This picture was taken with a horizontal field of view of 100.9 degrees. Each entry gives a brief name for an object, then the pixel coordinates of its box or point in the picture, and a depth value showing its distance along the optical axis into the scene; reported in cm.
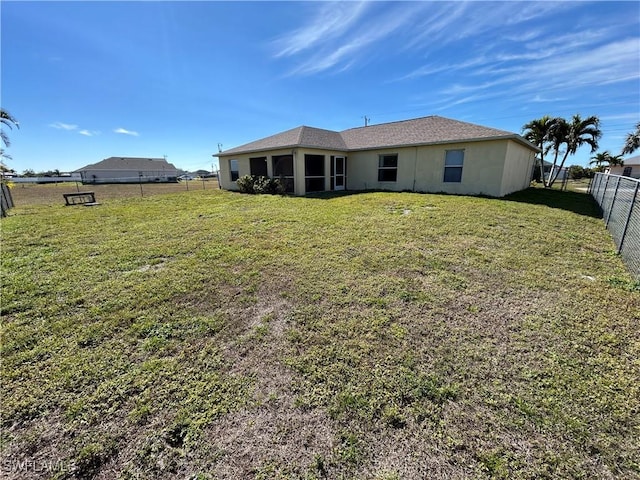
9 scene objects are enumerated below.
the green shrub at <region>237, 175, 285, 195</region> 1387
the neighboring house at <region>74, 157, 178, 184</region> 4553
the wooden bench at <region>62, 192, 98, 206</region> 1166
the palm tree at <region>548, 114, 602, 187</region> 1897
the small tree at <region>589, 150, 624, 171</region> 3813
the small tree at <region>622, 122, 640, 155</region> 2433
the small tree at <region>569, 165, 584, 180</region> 3960
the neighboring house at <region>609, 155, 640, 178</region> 3682
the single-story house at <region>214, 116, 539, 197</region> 1176
